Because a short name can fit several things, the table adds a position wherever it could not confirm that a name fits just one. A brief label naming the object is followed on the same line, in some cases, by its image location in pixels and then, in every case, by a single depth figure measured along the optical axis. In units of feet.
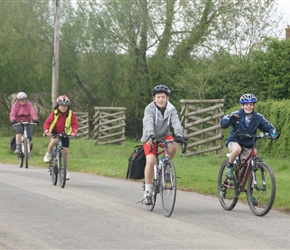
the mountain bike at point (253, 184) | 38.93
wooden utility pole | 102.99
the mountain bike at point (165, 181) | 38.79
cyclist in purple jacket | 71.78
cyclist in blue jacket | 40.88
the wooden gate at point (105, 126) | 113.09
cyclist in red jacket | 55.95
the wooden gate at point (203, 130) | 78.12
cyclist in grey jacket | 40.57
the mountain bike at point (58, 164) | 53.45
